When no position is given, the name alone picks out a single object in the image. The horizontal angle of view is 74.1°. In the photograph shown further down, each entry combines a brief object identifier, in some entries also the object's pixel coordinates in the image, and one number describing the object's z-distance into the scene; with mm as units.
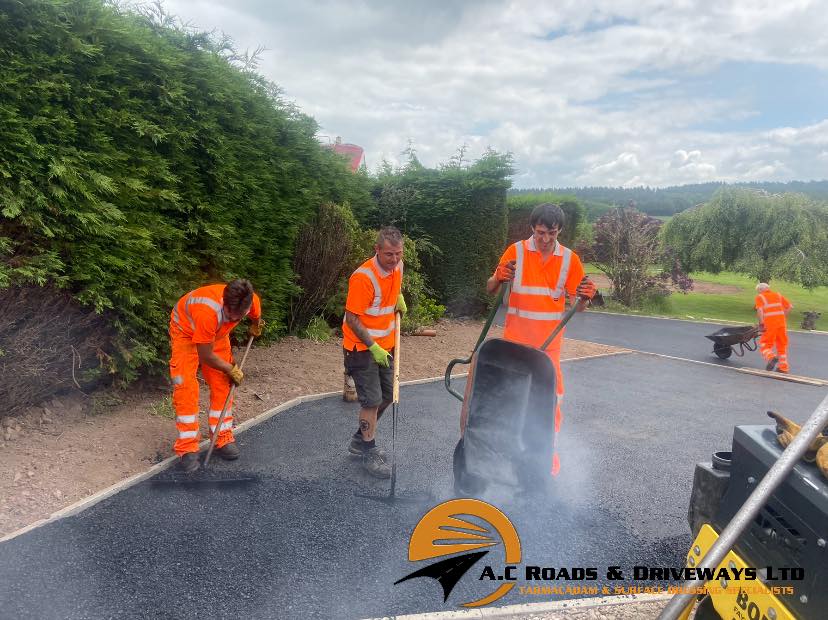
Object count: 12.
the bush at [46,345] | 3945
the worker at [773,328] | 9305
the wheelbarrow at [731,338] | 9789
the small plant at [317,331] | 7969
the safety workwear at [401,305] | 4421
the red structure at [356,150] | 19681
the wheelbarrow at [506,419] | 3332
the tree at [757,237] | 18359
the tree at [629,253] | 17234
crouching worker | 3803
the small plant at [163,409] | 4902
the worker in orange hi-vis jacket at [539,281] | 3977
